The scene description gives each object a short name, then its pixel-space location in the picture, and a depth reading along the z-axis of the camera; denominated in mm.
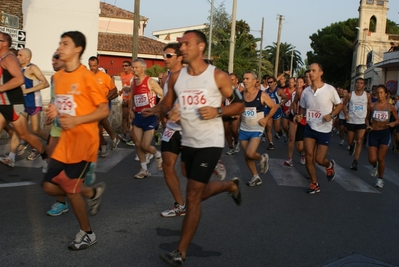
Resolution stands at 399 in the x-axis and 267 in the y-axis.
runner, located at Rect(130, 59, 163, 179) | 8297
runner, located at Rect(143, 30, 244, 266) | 4465
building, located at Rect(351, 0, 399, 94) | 54312
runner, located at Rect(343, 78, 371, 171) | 11445
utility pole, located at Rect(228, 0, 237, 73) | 31938
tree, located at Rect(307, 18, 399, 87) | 65688
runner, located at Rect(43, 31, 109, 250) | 4500
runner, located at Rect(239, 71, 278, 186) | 8219
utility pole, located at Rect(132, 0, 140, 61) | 20531
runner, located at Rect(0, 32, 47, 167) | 6919
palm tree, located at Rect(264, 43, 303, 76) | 99312
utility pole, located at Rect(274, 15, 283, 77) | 55862
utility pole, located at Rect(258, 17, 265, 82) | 50562
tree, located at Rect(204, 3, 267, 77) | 47531
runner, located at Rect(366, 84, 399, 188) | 9055
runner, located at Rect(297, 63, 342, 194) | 7969
